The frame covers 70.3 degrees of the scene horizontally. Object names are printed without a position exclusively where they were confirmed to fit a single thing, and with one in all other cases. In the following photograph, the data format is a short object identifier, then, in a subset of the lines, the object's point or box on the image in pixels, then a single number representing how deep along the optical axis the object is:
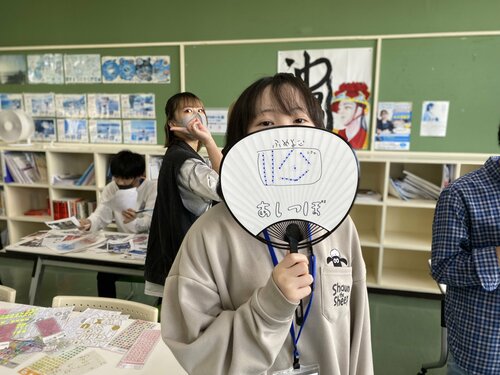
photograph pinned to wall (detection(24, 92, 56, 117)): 3.89
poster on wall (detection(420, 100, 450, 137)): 3.00
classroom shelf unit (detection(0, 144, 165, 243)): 3.56
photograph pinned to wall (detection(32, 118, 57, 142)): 3.94
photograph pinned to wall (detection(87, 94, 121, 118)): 3.71
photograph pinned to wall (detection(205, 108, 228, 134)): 3.45
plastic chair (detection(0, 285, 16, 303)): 1.67
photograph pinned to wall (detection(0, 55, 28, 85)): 3.90
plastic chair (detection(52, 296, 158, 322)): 1.54
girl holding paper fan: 0.63
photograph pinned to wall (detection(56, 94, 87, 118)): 3.80
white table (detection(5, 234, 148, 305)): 2.24
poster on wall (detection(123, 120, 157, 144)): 3.67
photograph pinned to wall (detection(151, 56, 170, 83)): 3.50
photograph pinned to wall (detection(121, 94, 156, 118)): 3.62
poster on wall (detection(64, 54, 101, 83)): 3.68
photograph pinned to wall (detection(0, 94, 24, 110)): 4.00
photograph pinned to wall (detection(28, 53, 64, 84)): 3.79
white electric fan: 3.74
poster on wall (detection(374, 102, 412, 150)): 3.07
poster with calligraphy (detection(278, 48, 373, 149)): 3.08
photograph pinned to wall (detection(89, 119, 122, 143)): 3.76
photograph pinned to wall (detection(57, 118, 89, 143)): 3.84
